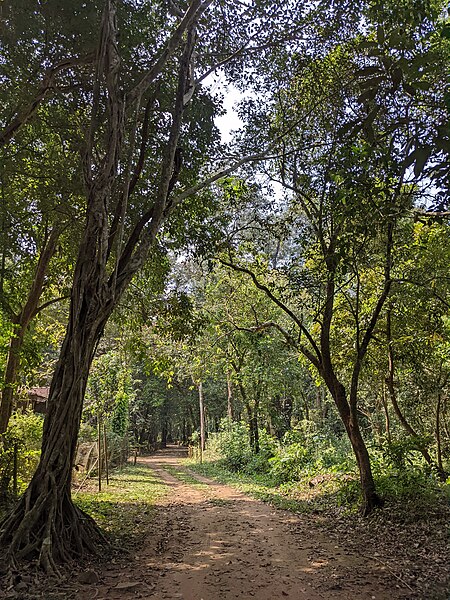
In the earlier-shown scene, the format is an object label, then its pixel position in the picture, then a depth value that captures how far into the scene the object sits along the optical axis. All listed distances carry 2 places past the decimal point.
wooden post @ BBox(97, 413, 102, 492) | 11.77
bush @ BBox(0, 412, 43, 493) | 7.96
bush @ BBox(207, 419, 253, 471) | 17.50
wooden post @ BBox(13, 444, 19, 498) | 7.69
